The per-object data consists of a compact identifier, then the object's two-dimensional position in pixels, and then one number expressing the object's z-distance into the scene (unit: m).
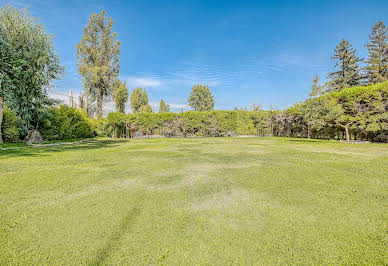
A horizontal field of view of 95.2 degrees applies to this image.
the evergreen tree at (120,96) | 23.08
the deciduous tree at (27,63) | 10.48
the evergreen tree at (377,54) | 23.97
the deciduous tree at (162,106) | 49.44
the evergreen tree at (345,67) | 25.88
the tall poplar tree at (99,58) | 21.20
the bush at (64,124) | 12.82
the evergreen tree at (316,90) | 16.31
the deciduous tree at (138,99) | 39.53
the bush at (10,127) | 10.12
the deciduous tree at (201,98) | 42.47
